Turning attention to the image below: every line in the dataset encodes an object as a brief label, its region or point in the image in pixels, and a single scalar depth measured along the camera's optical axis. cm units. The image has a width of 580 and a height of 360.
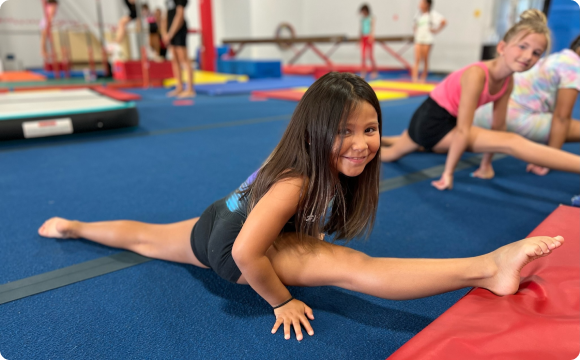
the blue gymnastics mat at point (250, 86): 575
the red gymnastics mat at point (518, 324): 83
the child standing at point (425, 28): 654
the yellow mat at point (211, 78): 689
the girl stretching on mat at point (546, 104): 215
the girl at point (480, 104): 178
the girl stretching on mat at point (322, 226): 95
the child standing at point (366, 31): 768
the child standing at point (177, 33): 491
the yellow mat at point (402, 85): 590
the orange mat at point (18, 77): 648
